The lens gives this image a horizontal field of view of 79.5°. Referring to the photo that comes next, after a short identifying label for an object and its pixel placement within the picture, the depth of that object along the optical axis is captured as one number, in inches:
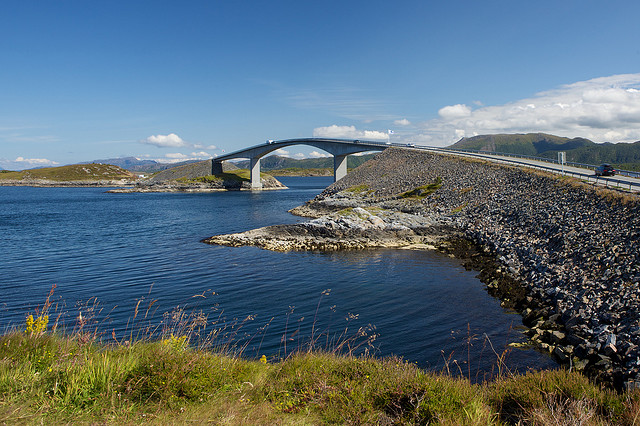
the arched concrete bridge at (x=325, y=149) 3757.4
